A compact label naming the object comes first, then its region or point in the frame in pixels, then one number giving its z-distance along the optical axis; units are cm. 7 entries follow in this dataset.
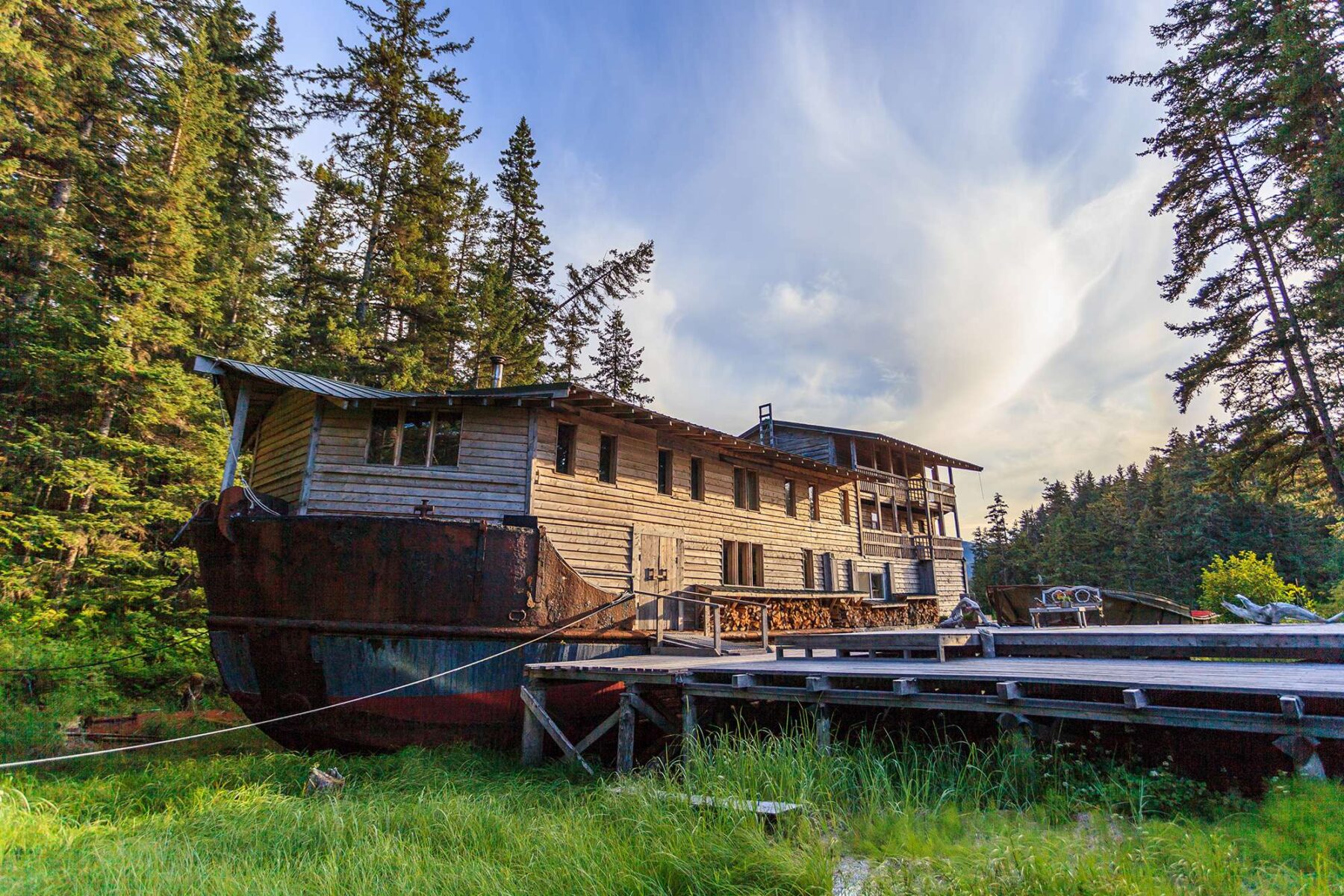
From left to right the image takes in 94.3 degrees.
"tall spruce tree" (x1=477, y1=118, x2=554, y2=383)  2408
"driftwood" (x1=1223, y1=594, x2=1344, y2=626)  1079
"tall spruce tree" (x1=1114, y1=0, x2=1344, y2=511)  1335
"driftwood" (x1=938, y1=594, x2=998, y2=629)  1150
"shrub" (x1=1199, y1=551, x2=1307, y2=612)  1667
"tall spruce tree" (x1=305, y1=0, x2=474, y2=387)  1850
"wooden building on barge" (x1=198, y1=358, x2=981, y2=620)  1000
